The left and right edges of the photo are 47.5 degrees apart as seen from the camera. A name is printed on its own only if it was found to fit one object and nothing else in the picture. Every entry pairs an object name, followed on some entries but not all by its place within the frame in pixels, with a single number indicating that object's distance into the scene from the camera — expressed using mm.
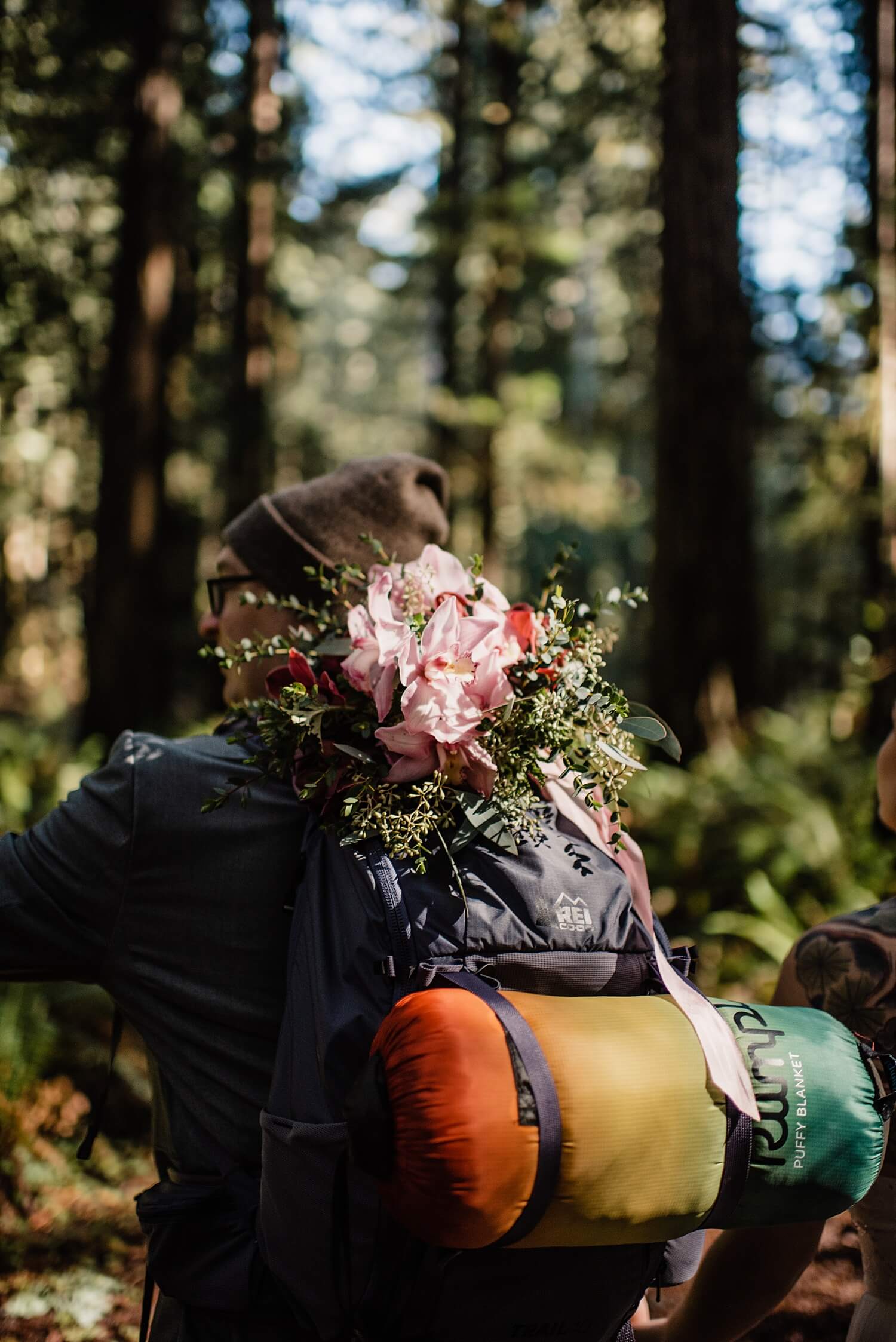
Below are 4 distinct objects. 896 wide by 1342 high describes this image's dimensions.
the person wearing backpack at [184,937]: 1951
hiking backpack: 1667
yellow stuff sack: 1506
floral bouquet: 1923
